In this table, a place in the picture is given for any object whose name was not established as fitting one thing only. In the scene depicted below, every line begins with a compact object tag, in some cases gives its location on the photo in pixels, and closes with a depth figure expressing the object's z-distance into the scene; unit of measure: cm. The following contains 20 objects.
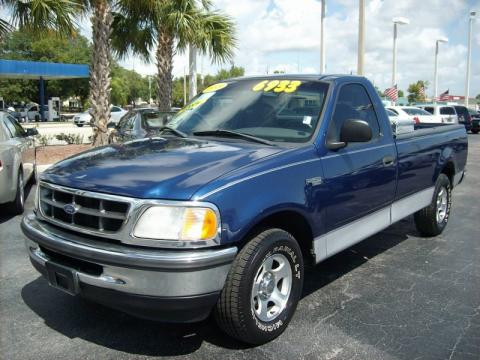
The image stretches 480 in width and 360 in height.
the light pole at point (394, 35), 3088
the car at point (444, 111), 2742
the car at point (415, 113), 2358
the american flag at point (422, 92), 8648
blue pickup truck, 283
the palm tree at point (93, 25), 1011
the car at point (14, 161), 650
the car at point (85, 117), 3445
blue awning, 3578
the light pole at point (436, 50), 4323
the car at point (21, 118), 3938
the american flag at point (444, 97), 5354
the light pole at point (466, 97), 4425
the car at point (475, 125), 3098
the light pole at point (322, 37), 2008
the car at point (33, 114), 4179
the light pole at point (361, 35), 1664
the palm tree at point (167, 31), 1384
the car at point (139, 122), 1043
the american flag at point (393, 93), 3109
